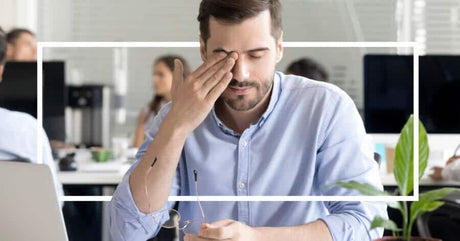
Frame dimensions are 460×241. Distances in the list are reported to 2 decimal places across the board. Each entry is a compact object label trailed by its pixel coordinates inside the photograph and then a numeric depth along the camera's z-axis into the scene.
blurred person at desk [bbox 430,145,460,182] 2.51
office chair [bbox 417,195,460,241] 1.67
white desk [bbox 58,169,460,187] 2.48
